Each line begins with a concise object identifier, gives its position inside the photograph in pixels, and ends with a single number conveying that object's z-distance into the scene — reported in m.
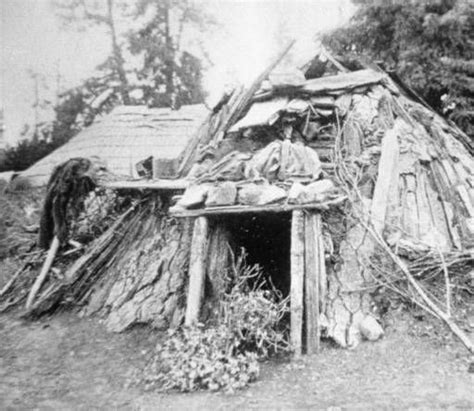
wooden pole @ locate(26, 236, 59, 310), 7.55
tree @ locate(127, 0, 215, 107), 21.50
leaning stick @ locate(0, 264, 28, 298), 8.04
